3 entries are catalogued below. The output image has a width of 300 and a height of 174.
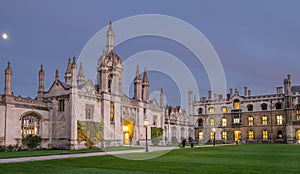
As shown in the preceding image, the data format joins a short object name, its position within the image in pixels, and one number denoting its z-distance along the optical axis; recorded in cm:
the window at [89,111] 3934
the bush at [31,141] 3341
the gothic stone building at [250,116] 6656
